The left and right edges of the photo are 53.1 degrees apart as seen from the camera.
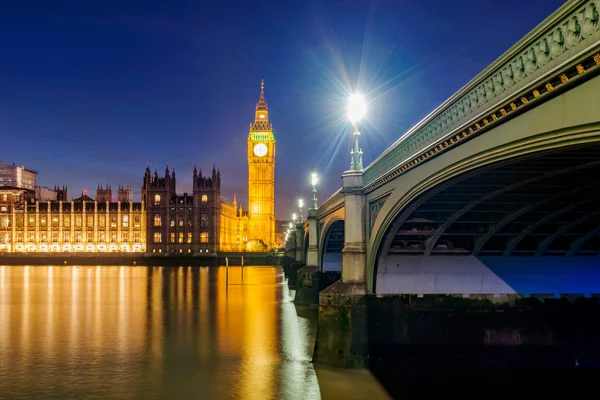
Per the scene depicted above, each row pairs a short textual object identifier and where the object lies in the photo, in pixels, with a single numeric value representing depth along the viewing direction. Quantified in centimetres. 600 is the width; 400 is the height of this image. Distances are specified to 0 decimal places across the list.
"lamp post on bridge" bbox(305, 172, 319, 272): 4266
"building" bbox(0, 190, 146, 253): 15288
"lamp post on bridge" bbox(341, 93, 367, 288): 2188
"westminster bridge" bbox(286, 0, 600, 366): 814
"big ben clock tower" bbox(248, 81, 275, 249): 17675
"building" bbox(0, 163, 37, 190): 16488
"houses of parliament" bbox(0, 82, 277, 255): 14788
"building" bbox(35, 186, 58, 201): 17724
